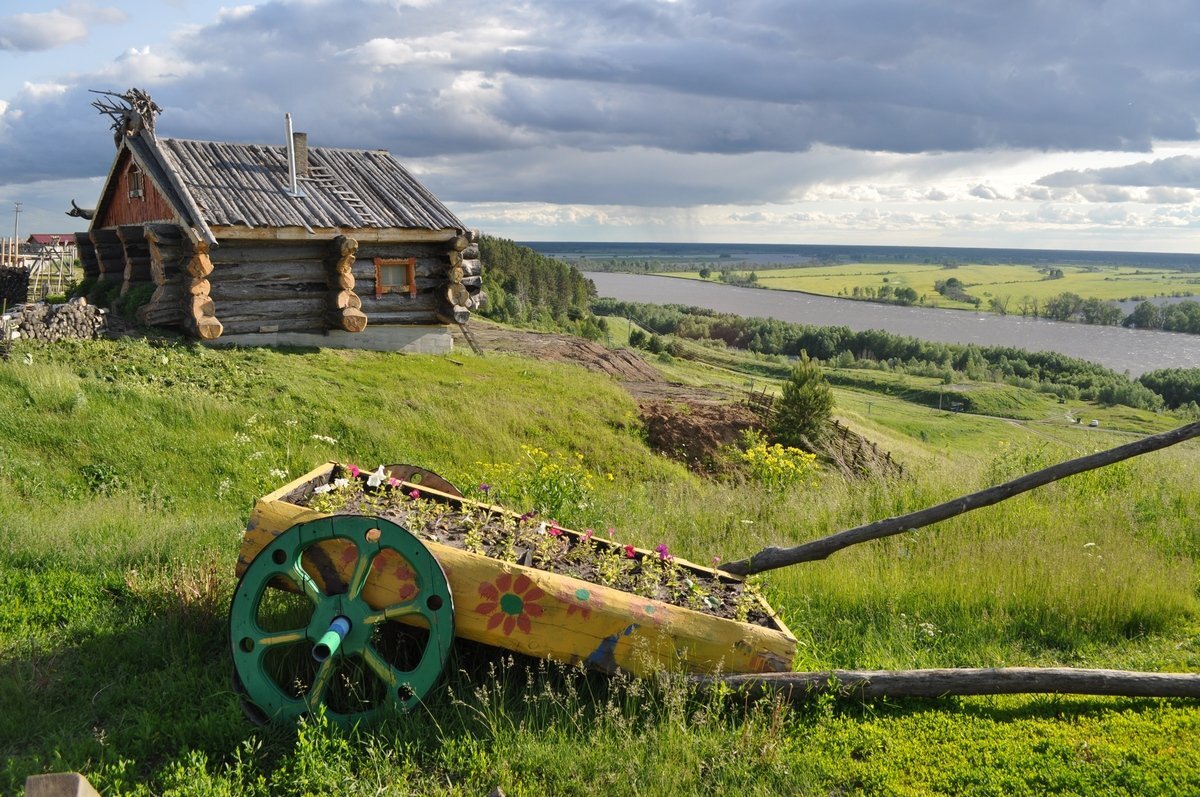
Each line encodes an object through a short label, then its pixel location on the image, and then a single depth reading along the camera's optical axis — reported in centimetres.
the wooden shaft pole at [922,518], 517
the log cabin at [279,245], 1670
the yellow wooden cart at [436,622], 424
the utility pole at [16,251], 3417
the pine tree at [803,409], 2348
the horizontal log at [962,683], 431
